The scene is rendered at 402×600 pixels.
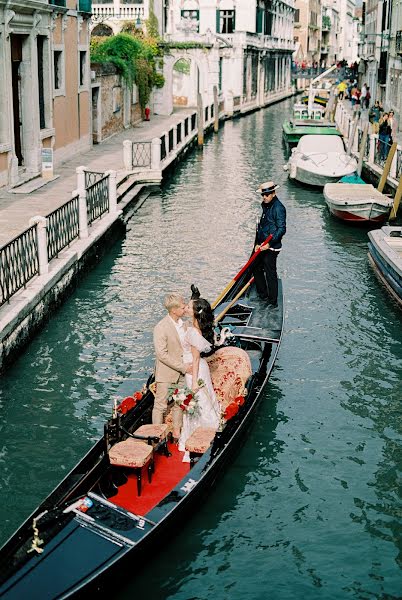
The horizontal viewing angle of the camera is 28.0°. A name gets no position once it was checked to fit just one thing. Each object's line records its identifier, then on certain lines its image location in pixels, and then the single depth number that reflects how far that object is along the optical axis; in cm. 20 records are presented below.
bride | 610
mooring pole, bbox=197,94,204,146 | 2767
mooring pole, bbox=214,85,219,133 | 3247
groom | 613
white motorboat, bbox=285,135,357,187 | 1936
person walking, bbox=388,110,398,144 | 2112
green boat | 2588
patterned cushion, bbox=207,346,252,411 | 688
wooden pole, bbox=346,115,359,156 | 2191
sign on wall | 1642
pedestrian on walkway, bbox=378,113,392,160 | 1927
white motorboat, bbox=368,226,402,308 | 1092
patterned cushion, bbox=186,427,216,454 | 589
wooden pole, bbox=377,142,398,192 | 1702
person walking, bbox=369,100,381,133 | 2953
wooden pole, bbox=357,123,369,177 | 1944
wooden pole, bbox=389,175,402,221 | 1574
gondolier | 876
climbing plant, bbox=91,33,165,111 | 2698
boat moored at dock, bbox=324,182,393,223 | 1522
